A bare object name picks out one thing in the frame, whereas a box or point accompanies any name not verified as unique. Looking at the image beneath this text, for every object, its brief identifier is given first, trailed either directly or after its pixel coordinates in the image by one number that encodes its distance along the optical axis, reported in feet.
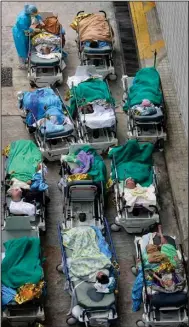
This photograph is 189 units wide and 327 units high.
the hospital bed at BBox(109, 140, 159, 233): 70.69
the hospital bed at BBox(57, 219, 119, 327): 64.28
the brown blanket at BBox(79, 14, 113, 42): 85.25
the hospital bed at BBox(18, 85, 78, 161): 76.59
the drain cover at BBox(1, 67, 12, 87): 86.01
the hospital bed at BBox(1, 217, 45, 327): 64.54
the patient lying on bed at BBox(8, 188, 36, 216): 70.18
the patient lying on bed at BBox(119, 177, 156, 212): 70.64
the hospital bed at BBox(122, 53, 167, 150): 77.46
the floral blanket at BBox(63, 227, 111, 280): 66.13
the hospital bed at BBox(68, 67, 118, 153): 77.10
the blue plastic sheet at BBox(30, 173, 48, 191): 71.46
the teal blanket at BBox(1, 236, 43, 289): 65.41
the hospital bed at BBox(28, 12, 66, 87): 83.71
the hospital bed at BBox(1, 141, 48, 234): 70.33
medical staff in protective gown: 85.46
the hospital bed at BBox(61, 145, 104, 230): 70.85
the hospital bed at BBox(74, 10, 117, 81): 84.48
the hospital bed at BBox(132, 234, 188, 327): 64.28
